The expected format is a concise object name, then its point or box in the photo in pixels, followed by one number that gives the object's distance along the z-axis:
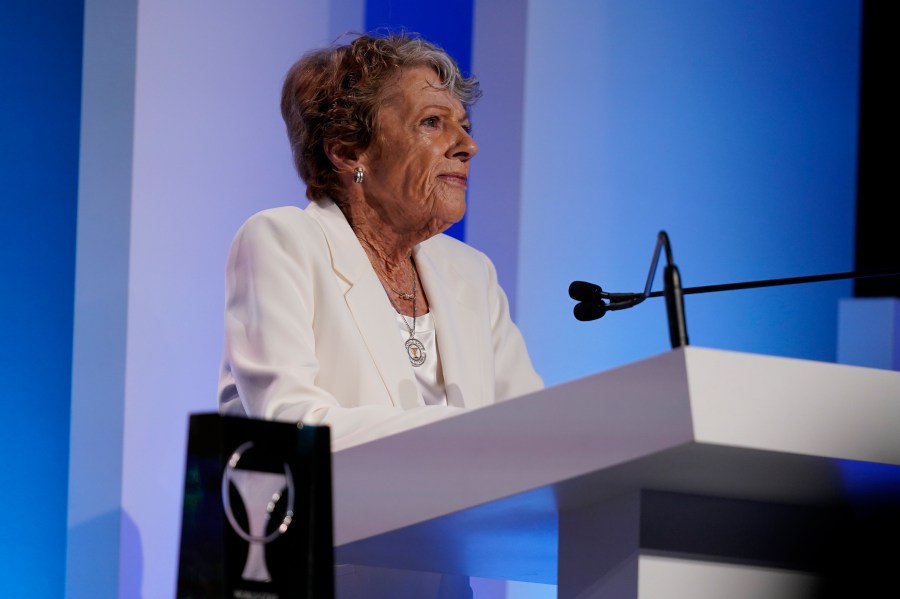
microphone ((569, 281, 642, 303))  4.91
